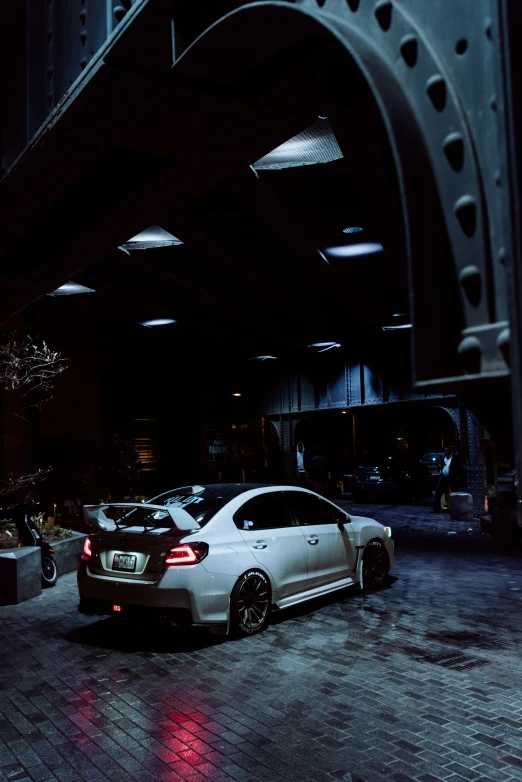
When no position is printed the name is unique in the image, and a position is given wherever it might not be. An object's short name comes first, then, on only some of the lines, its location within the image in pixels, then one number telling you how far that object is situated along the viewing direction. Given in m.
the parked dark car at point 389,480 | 25.20
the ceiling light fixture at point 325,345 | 25.78
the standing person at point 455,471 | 20.19
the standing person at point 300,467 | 29.28
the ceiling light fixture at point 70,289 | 16.66
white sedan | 7.03
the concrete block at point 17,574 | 9.59
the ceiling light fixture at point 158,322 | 21.16
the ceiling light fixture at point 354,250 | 13.58
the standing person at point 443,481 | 20.48
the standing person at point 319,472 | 24.39
